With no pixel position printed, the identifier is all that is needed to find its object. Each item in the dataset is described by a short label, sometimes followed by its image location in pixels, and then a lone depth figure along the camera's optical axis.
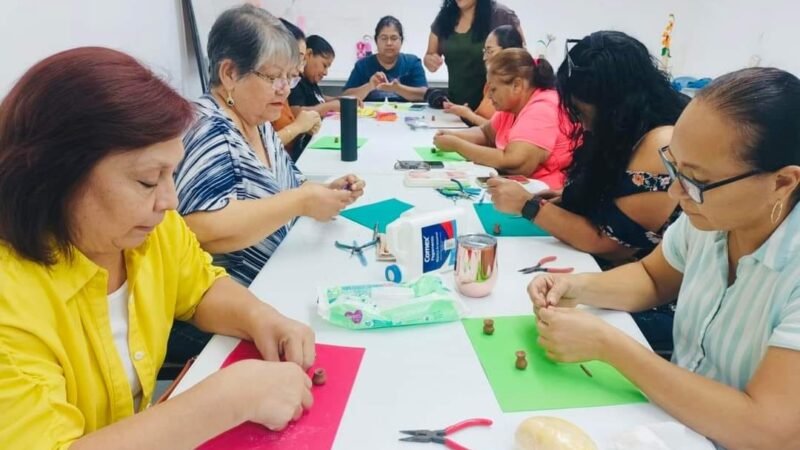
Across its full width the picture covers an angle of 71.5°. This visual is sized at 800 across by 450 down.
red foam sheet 0.78
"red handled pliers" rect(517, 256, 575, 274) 1.35
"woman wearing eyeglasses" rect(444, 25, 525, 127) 3.04
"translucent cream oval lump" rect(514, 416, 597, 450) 0.73
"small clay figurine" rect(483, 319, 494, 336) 1.06
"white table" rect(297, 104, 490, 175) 2.28
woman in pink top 2.33
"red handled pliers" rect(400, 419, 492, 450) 0.78
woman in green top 3.71
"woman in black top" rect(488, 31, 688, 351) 1.42
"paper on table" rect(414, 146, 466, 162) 2.50
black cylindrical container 2.34
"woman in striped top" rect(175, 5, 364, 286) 1.34
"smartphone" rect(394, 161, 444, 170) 2.25
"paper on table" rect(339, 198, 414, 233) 1.65
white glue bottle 1.24
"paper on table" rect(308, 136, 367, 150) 2.66
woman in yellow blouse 0.71
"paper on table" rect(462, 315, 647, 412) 0.88
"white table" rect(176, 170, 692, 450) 0.82
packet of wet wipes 1.07
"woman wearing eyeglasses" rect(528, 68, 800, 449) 0.81
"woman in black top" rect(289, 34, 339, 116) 3.72
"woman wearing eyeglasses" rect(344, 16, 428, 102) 4.13
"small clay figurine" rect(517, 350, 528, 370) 0.96
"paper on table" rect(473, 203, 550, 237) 1.63
